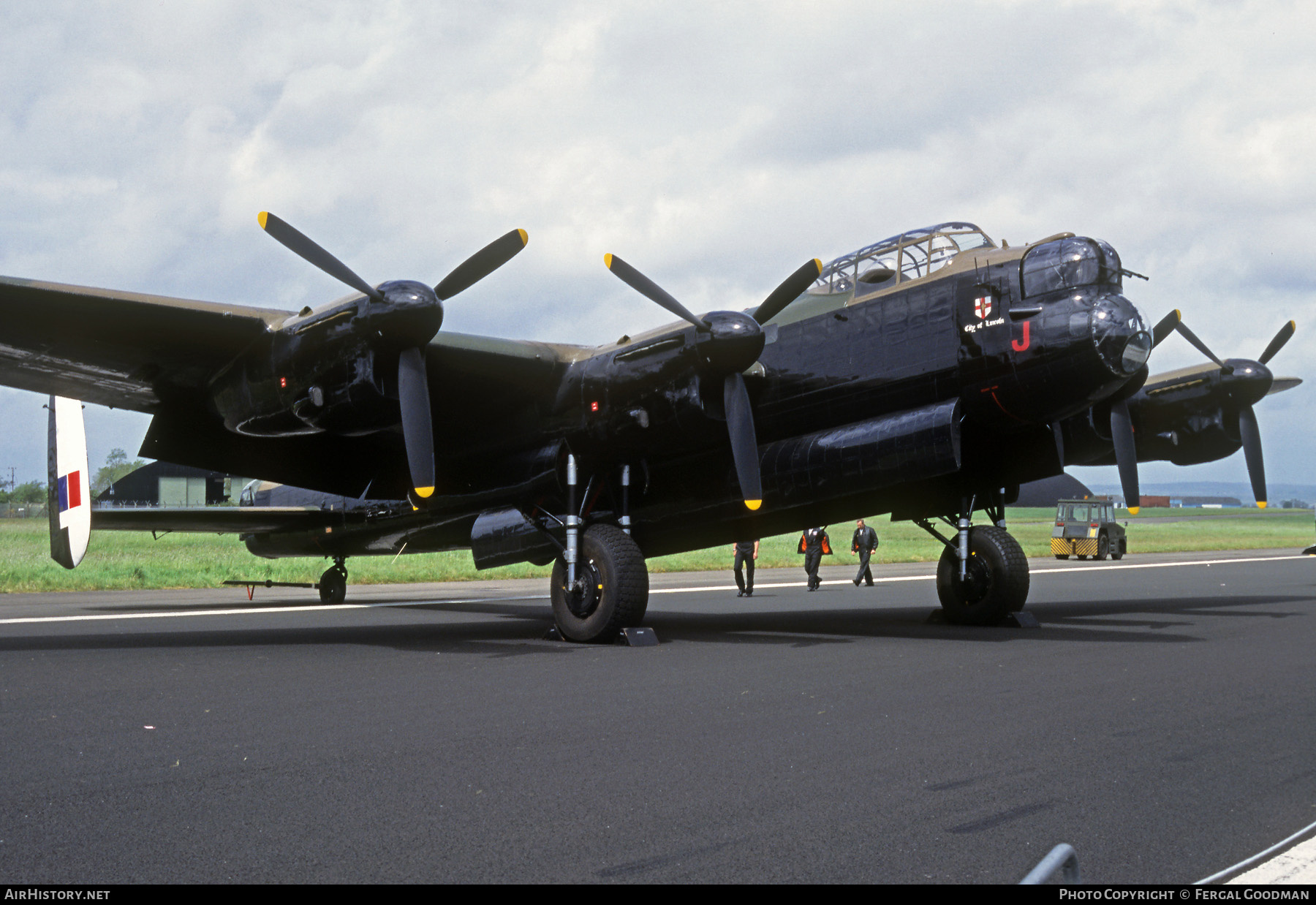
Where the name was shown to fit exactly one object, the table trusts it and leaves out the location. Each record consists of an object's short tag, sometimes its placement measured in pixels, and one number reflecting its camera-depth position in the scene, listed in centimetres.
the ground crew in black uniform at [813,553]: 2634
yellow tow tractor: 4738
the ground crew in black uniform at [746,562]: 2316
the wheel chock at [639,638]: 1237
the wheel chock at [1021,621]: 1434
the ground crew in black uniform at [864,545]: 2823
